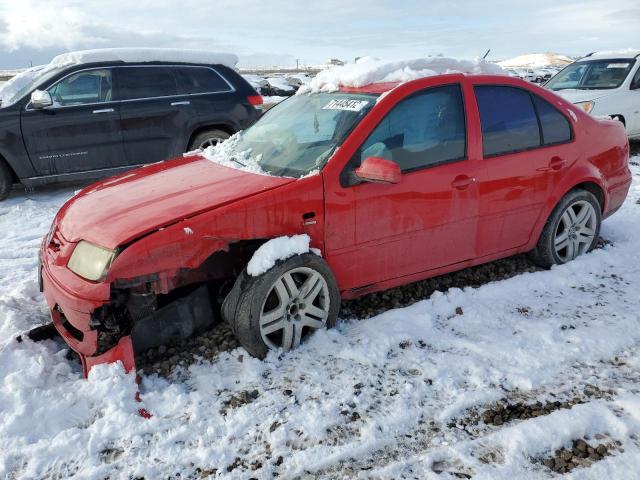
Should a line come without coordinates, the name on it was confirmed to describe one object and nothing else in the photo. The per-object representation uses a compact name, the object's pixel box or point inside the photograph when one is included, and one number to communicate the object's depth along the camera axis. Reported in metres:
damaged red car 2.97
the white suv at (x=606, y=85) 9.10
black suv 6.73
